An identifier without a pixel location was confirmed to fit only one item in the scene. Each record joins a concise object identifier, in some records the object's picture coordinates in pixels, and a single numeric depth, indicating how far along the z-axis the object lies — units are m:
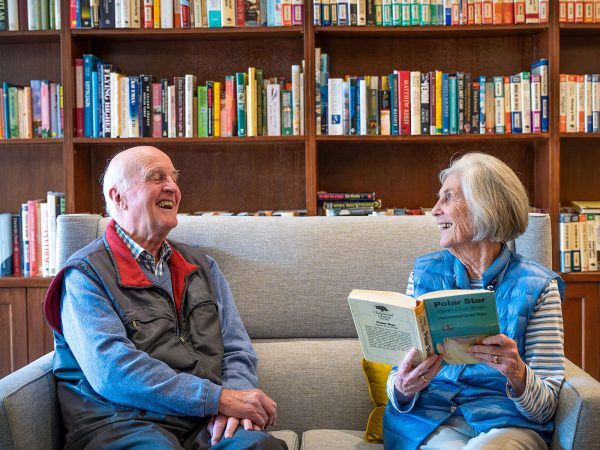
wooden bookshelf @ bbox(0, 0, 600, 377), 3.66
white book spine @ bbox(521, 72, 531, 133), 3.38
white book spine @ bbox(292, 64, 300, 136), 3.39
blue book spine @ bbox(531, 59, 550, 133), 3.36
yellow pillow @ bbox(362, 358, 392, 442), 2.08
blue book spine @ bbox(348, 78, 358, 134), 3.38
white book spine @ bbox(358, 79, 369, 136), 3.37
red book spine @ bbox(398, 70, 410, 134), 3.38
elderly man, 1.90
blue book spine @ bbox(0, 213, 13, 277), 3.42
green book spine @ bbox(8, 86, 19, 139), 3.47
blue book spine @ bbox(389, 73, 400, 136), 3.39
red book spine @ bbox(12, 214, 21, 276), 3.46
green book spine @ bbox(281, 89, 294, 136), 3.40
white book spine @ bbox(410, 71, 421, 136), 3.38
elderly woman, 1.75
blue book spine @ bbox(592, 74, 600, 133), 3.38
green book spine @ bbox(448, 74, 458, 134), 3.39
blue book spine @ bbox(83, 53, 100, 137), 3.40
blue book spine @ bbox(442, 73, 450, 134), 3.38
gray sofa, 2.24
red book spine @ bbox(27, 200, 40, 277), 3.41
